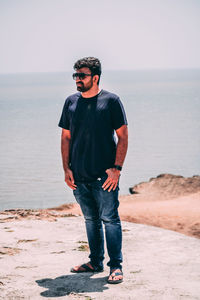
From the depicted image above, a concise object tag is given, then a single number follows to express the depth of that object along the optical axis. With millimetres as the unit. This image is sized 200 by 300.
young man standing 4293
